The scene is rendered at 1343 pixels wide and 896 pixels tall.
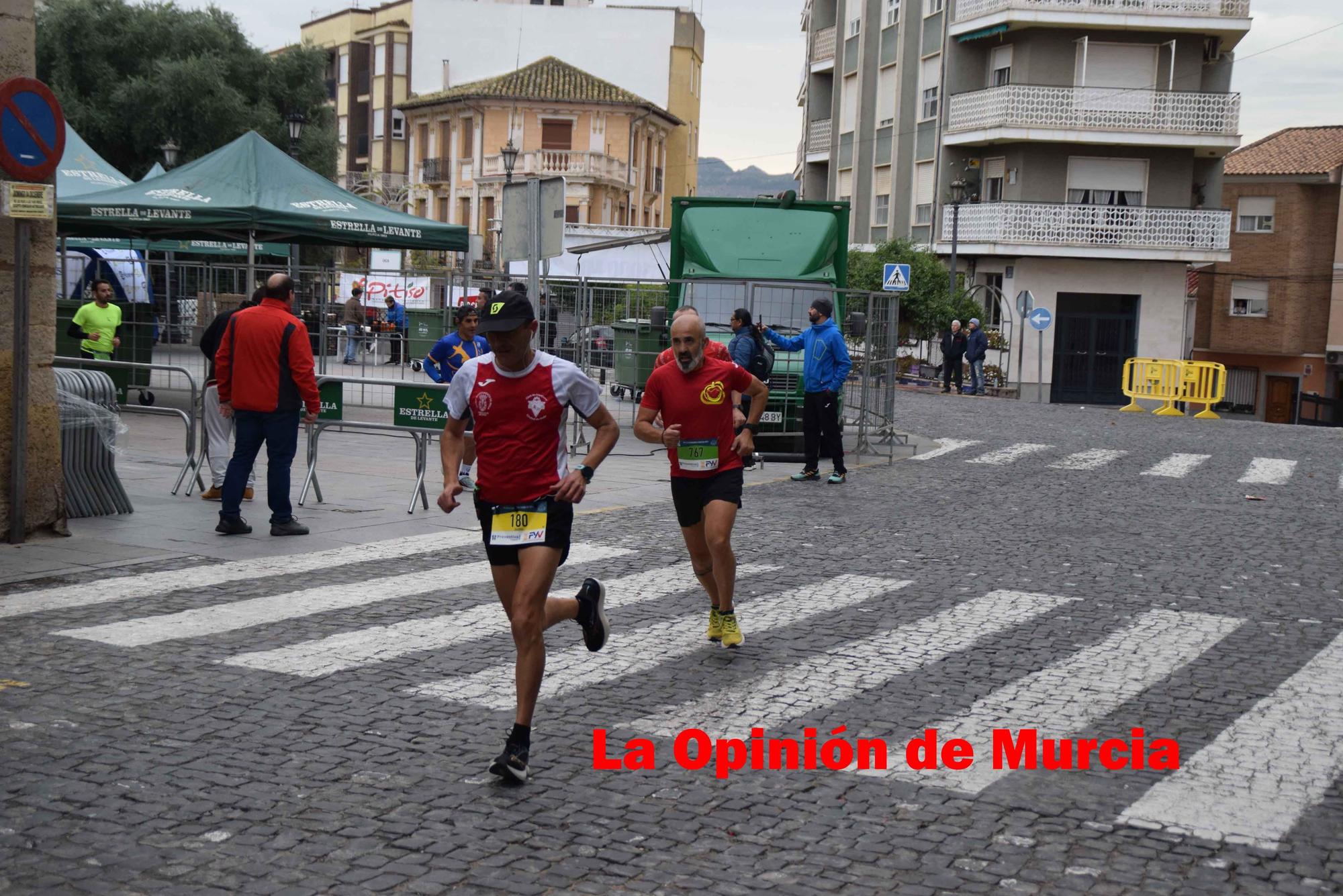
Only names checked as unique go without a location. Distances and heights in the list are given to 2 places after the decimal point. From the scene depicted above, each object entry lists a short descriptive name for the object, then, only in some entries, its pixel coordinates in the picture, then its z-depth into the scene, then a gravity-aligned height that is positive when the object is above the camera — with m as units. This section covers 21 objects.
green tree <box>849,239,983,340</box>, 38.69 +0.80
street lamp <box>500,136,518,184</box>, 34.20 +3.54
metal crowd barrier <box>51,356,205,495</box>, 12.31 -1.10
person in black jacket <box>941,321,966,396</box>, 33.02 -0.70
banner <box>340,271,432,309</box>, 33.09 +0.29
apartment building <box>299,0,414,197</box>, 75.56 +11.42
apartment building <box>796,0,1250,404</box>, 40.88 +4.82
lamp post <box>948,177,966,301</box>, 39.44 +3.31
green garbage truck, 17.25 +0.61
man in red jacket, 10.41 -0.67
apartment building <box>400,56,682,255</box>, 65.44 +7.70
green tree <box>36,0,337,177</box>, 39.56 +5.97
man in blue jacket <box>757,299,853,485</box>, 14.88 -0.66
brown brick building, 49.47 +1.50
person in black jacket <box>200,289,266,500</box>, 12.04 -1.13
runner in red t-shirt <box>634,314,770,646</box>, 7.76 -0.70
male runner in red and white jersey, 5.56 -0.62
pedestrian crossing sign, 32.75 +0.96
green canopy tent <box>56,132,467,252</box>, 18.59 +1.11
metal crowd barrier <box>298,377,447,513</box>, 12.42 -0.96
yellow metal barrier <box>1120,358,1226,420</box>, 29.14 -1.10
